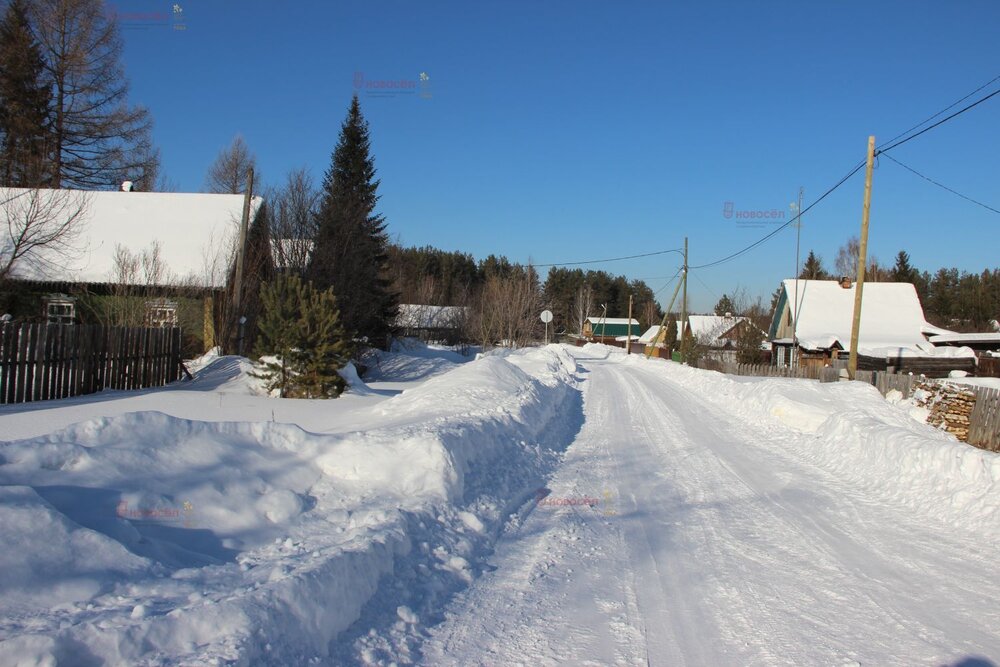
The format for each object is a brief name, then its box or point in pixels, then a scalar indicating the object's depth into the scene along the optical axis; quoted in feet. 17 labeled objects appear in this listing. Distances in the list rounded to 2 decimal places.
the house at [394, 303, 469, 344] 173.17
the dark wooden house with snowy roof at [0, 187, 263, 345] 73.70
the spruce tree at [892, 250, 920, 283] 222.28
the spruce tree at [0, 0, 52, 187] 100.83
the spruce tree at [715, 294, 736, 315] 223.47
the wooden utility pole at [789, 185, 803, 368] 122.56
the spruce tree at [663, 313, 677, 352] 241.70
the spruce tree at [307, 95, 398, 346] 78.18
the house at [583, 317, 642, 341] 347.77
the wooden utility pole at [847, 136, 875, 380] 59.41
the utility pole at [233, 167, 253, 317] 68.85
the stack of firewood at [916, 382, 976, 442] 50.47
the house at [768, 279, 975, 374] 113.80
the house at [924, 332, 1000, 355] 114.01
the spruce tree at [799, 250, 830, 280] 243.40
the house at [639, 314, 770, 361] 145.38
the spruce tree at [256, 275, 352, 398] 48.57
